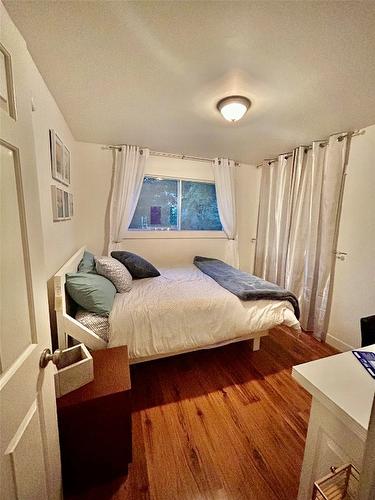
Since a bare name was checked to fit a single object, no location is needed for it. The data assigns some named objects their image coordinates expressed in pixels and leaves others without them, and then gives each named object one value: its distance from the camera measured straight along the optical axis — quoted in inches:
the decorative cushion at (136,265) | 97.7
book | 32.4
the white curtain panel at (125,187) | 115.6
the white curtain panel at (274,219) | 119.6
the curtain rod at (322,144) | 86.0
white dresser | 25.4
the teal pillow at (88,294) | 61.9
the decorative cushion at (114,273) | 78.4
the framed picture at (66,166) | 81.2
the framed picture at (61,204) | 68.4
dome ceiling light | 65.9
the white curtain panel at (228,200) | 134.3
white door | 21.9
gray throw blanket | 77.6
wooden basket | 23.9
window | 131.3
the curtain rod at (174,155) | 115.6
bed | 59.1
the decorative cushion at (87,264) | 81.3
